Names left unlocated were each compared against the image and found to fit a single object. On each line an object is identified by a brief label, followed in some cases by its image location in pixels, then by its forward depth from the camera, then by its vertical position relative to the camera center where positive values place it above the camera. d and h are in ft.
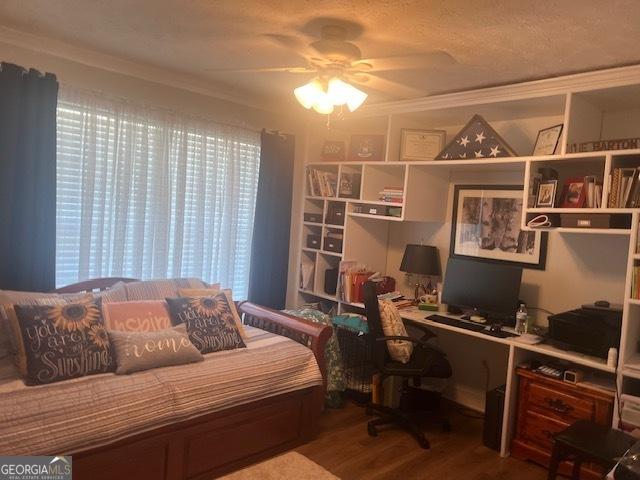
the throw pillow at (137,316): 8.94 -2.13
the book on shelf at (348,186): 13.73 +1.03
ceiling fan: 7.75 +2.86
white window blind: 10.25 +0.35
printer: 8.73 -1.72
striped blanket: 6.50 -3.03
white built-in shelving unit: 8.70 +1.59
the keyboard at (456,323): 10.65 -2.16
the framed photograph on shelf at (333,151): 14.07 +2.08
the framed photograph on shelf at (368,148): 13.29 +2.12
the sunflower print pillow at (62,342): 7.52 -2.33
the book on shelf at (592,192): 8.98 +0.90
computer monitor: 10.77 -1.34
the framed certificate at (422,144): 12.19 +2.15
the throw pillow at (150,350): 8.13 -2.52
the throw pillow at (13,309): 7.61 -1.87
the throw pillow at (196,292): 10.44 -1.80
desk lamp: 12.62 -0.91
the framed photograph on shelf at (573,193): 9.30 +0.89
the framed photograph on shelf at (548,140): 9.80 +2.02
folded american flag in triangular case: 10.63 +2.01
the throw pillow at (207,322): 9.40 -2.25
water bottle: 10.39 -1.95
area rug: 8.71 -4.78
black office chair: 10.20 -3.00
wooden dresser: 8.84 -3.41
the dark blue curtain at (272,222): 13.51 -0.18
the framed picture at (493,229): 11.33 +0.06
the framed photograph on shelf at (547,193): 9.64 +0.88
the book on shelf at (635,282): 8.36 -0.71
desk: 9.11 -2.55
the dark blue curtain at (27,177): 9.18 +0.42
